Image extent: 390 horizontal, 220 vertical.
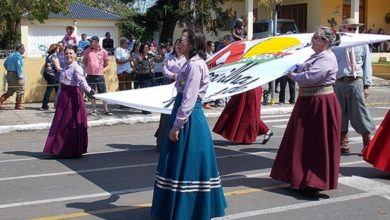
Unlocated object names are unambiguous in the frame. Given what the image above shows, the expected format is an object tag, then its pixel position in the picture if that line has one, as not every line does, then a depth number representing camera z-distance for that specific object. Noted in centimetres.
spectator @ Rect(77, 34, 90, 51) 2360
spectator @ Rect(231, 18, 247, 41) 1113
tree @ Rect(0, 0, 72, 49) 1827
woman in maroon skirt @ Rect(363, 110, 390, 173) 783
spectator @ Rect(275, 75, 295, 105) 1761
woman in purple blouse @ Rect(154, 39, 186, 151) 925
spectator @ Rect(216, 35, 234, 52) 1288
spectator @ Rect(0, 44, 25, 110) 1569
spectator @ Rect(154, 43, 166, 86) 1652
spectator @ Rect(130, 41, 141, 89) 1611
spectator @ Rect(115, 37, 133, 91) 1656
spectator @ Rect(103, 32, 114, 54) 2525
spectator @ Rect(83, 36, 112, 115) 1513
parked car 2930
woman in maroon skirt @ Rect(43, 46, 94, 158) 941
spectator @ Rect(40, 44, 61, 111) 1580
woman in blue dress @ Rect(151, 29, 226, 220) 561
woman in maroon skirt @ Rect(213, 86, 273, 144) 1030
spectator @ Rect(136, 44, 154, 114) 1598
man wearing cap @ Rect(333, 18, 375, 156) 912
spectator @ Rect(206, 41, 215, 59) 1716
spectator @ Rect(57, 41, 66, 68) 1579
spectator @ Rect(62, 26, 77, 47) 1969
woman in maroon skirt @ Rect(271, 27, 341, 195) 693
